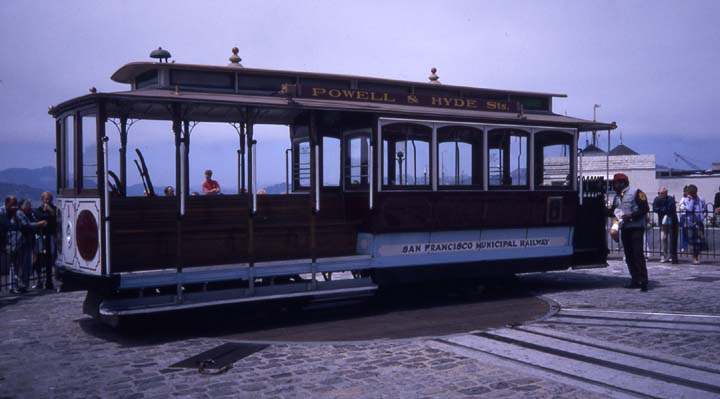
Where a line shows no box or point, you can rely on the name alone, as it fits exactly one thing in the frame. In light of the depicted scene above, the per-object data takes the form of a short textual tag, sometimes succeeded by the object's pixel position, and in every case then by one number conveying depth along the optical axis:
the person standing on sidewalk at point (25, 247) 12.16
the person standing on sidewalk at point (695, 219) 15.55
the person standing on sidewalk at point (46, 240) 12.48
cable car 8.11
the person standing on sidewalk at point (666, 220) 15.48
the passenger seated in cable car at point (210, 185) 11.74
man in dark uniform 11.31
